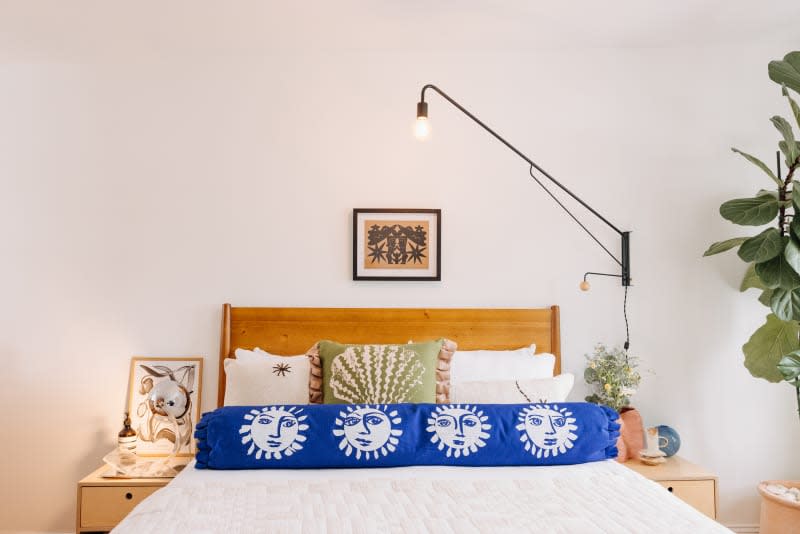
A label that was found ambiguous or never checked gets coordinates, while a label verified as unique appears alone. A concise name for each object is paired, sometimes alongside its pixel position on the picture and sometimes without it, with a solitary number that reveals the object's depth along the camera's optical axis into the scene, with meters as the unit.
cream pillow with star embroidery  2.55
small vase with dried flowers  2.76
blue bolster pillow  2.10
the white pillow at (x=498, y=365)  2.73
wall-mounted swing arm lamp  2.91
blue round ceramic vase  2.76
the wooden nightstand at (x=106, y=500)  2.45
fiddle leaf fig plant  2.46
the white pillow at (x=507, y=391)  2.53
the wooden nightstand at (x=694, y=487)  2.51
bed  1.58
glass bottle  2.70
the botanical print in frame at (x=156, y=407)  2.89
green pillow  2.39
